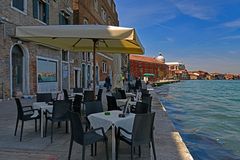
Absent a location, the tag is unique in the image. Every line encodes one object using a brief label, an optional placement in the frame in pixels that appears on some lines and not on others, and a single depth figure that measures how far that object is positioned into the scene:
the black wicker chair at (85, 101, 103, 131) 3.62
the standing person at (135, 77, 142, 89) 13.26
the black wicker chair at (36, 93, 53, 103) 4.91
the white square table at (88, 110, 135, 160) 2.91
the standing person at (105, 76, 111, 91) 16.42
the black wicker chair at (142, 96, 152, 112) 4.36
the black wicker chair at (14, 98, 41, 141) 3.91
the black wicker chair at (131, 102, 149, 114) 3.50
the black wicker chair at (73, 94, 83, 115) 4.87
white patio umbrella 3.62
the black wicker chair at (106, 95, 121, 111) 4.63
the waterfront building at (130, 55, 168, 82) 48.04
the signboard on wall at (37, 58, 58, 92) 11.46
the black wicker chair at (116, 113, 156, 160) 2.71
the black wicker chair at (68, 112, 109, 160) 2.72
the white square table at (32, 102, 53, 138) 4.02
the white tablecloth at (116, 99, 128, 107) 5.52
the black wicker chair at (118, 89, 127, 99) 6.25
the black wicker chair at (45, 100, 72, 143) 3.79
